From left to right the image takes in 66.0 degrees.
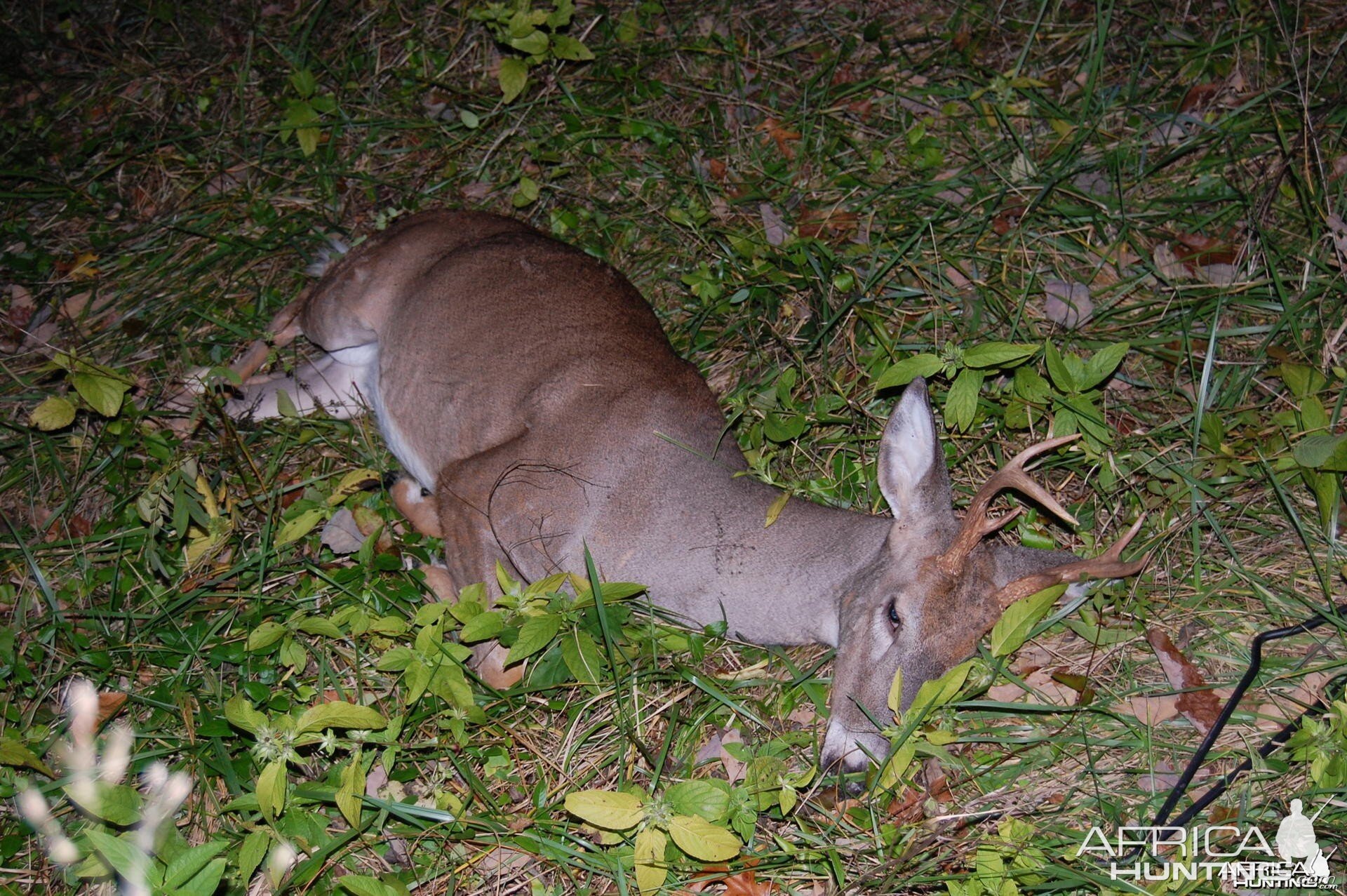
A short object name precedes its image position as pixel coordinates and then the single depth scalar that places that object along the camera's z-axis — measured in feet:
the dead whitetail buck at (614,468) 9.77
